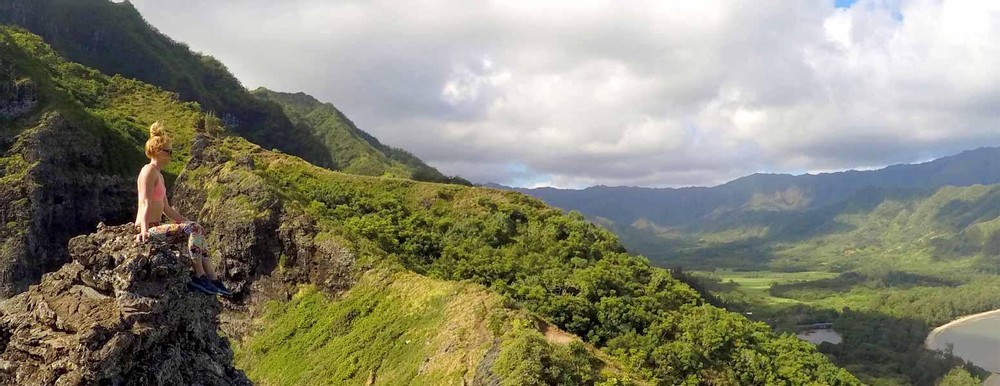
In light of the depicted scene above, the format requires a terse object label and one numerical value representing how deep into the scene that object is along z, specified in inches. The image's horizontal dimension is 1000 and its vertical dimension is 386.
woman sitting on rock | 413.7
